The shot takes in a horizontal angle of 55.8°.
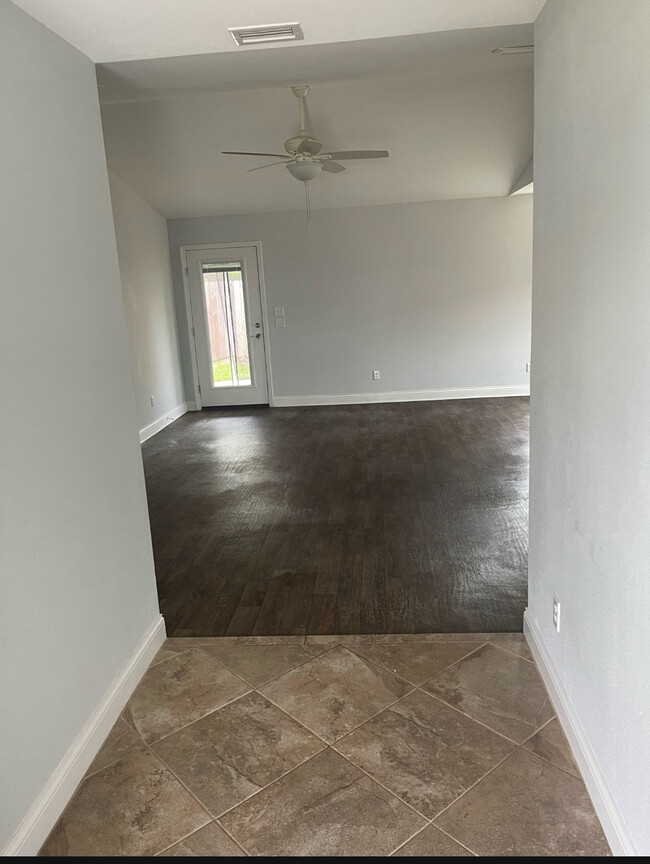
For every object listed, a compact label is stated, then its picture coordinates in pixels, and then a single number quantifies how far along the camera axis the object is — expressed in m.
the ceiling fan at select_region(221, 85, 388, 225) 4.85
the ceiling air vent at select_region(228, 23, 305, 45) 2.04
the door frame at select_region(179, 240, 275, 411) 7.80
